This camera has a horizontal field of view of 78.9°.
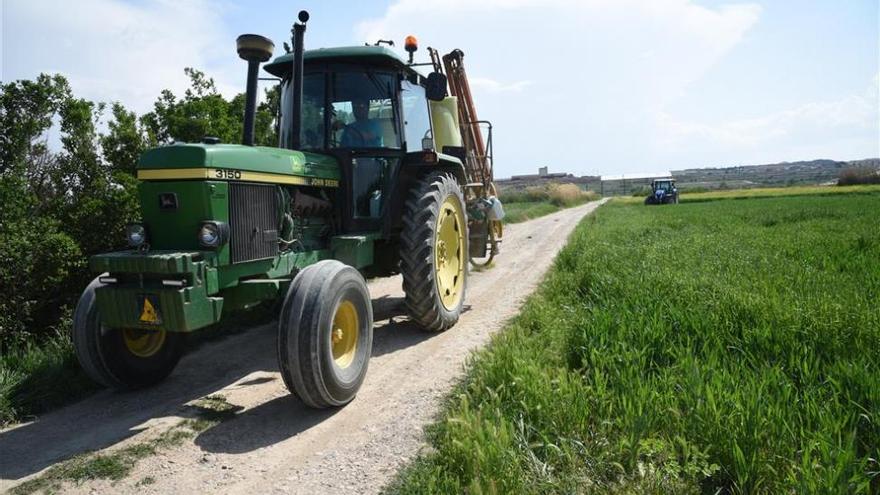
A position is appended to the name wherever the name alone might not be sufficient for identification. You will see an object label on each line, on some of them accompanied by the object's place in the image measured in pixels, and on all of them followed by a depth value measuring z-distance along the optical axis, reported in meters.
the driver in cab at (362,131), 5.07
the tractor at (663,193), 36.54
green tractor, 3.37
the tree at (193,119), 7.73
